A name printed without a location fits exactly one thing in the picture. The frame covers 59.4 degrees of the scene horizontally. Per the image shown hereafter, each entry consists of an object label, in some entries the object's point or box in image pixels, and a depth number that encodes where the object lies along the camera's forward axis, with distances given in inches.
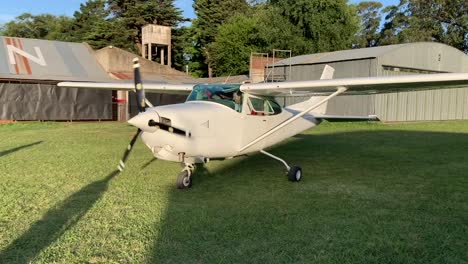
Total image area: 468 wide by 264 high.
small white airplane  265.3
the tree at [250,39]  1669.5
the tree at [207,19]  2220.7
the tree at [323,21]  1647.4
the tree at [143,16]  2050.1
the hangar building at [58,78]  933.2
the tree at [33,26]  2810.0
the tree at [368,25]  2416.8
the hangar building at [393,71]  1005.8
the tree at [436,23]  1990.7
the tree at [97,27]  2025.1
